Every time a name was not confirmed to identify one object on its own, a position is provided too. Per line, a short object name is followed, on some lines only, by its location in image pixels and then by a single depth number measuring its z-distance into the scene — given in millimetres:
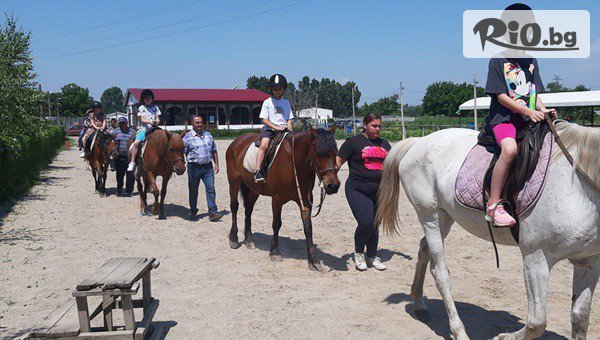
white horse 3521
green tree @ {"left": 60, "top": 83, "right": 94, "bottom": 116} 87000
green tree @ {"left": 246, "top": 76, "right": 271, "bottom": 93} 125500
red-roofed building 54062
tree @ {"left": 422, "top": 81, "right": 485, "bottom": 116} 95875
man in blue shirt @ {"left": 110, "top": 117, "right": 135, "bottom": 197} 13602
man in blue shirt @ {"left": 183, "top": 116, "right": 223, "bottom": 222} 10211
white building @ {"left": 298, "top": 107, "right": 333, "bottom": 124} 84662
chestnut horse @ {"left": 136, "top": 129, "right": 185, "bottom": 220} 10430
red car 56188
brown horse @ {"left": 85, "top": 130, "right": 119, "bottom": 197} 13984
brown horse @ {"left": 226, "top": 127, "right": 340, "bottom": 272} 6453
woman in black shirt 6730
